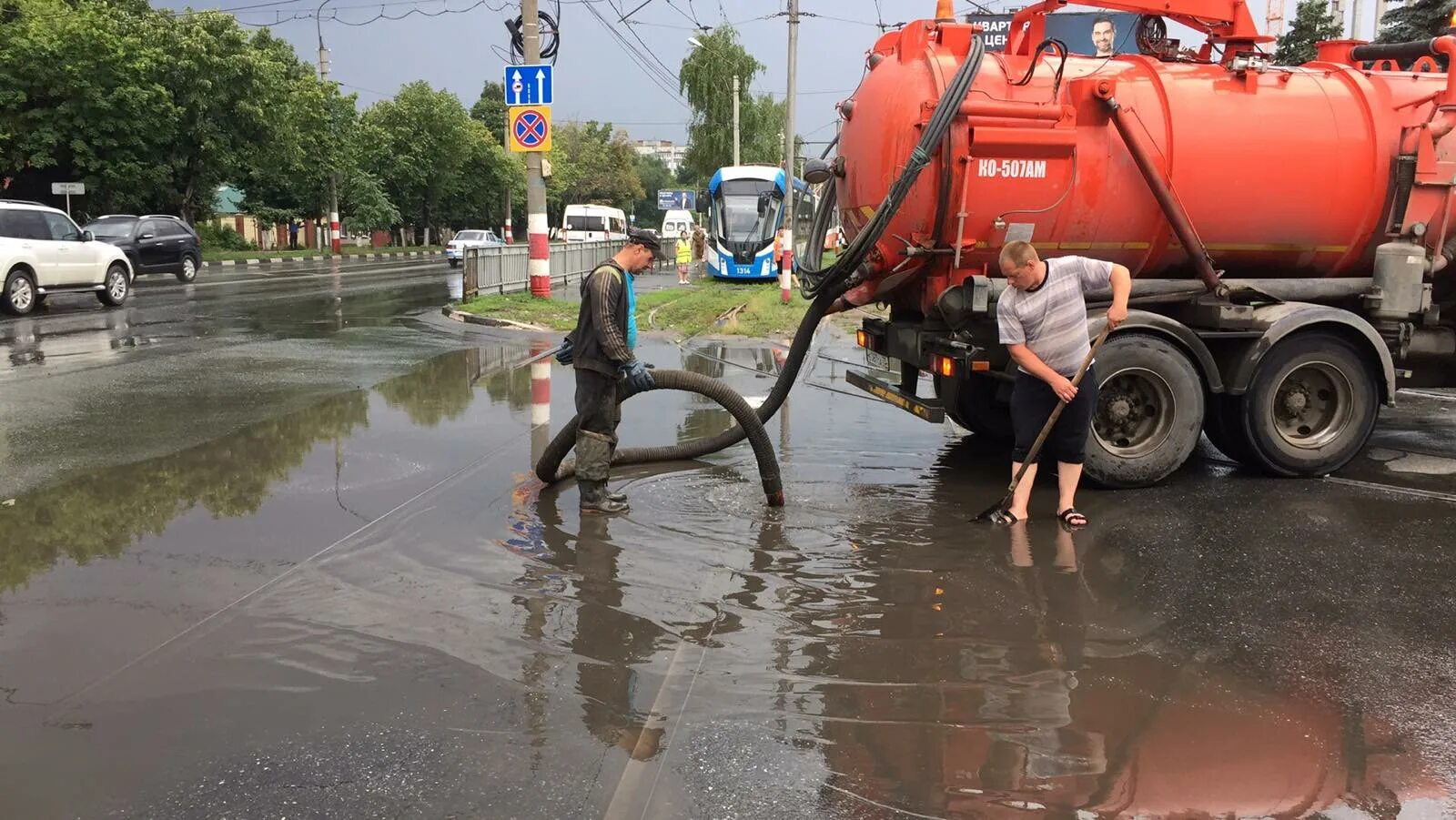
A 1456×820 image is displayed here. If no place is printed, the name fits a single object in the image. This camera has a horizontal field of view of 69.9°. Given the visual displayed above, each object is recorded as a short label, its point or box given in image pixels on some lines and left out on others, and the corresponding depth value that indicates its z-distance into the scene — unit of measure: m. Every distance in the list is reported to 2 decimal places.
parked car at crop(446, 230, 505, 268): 37.78
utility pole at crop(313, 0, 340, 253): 47.19
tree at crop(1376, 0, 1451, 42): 22.88
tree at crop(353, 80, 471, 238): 55.06
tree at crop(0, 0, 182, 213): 29.94
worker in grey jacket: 6.11
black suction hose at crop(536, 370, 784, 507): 6.44
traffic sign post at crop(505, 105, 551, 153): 17.50
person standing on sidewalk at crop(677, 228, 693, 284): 29.43
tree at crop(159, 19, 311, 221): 33.34
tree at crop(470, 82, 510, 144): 85.81
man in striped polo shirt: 5.82
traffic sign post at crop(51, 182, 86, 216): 27.94
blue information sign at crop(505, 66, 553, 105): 17.61
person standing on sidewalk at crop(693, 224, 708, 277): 32.80
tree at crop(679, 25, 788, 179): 50.44
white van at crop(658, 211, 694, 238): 54.60
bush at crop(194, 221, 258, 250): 45.88
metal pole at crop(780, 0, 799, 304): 21.20
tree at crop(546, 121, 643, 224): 87.50
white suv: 16.23
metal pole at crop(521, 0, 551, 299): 18.09
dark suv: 22.42
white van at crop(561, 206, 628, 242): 53.96
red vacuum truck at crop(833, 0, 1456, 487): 6.61
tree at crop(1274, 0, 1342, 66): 28.88
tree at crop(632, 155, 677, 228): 123.33
